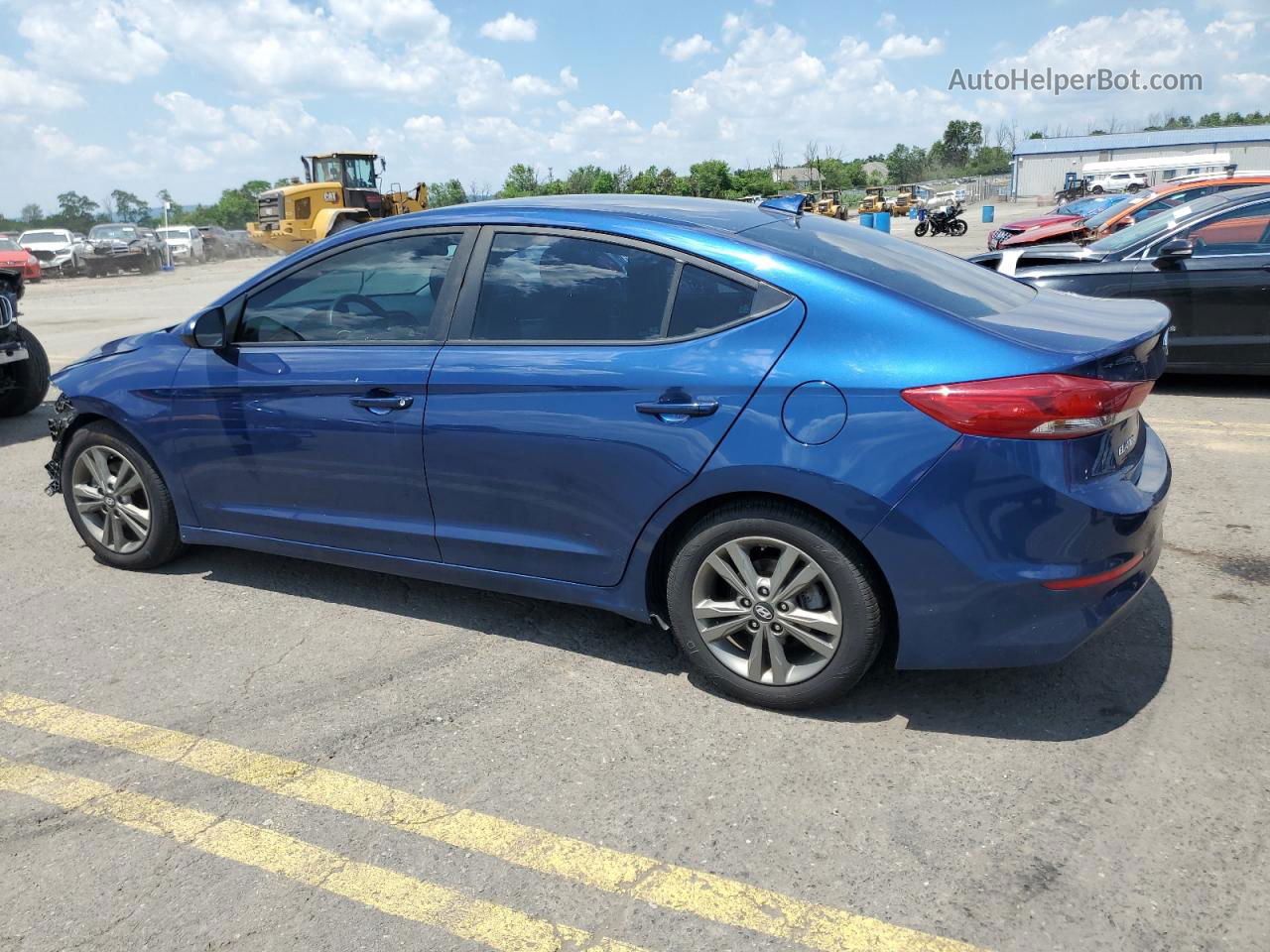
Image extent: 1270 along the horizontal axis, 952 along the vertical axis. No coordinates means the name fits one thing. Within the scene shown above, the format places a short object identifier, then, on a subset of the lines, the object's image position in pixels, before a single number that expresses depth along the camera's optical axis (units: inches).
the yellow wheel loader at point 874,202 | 1995.2
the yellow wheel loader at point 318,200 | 1232.8
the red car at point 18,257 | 995.6
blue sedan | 115.4
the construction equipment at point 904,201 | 2225.6
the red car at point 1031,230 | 677.9
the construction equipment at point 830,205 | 1579.7
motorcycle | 1396.4
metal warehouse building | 3427.7
